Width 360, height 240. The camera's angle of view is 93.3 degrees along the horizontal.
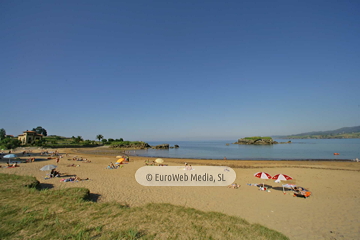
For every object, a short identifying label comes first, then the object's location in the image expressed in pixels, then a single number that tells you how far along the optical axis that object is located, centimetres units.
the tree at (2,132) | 8944
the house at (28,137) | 6999
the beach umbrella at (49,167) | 1520
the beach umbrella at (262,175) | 1266
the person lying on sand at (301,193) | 1167
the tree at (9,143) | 4972
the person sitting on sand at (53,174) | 1545
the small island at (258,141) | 10799
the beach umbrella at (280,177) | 1224
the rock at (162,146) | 8214
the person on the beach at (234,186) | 1373
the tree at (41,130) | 12331
